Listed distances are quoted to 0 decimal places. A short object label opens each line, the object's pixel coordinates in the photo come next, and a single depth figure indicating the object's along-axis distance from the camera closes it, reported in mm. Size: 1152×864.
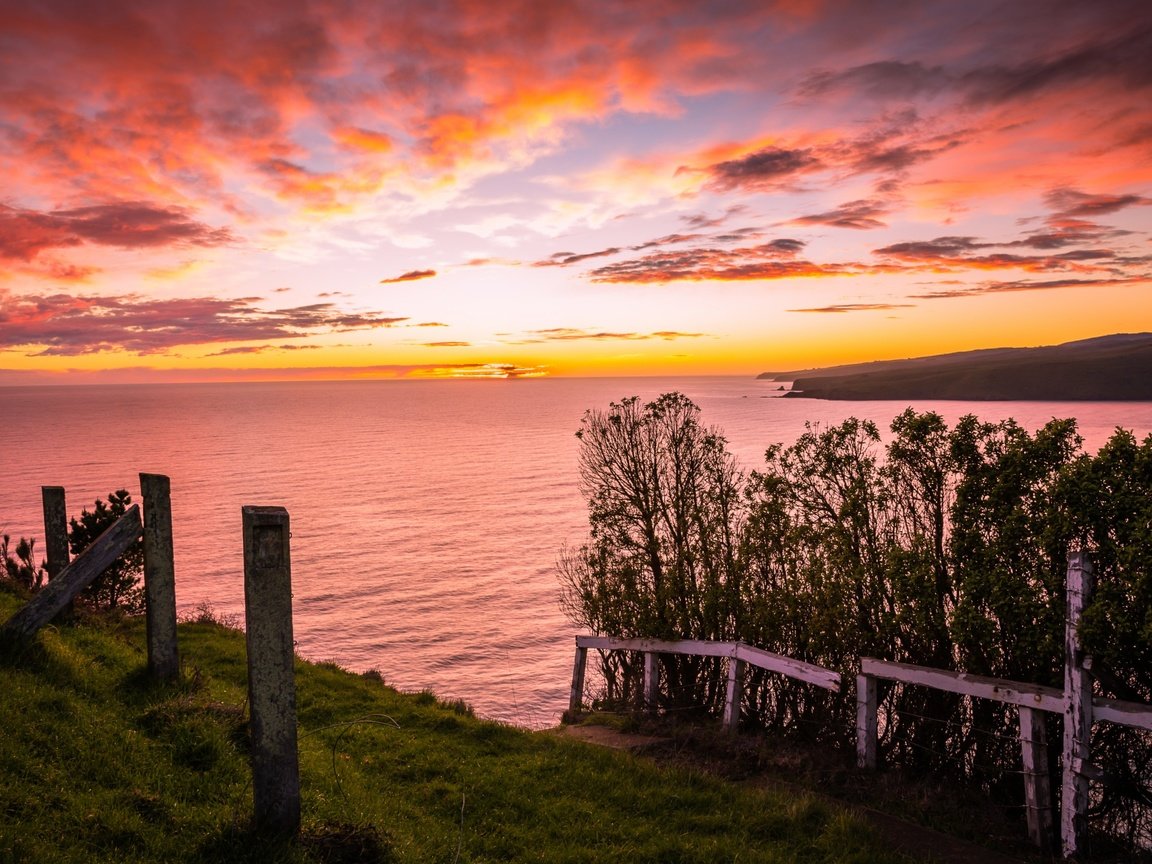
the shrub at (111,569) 17062
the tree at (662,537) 16562
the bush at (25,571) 13766
